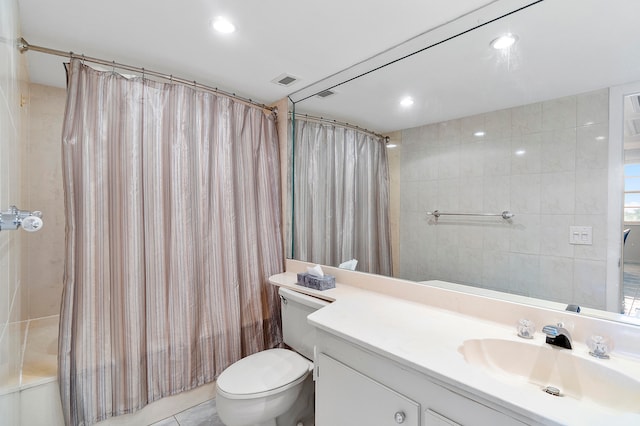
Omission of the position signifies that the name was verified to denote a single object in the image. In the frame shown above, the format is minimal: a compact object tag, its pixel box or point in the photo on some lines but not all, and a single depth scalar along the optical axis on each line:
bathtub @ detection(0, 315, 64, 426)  1.27
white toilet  1.41
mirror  1.13
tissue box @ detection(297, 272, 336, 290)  1.83
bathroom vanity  0.77
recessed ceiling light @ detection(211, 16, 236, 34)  1.37
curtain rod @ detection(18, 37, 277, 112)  1.50
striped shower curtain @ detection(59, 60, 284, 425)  1.56
